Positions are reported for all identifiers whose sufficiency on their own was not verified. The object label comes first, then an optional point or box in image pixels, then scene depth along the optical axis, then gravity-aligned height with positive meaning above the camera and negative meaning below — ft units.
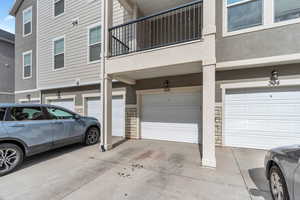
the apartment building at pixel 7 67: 37.73 +9.08
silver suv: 11.24 -2.73
